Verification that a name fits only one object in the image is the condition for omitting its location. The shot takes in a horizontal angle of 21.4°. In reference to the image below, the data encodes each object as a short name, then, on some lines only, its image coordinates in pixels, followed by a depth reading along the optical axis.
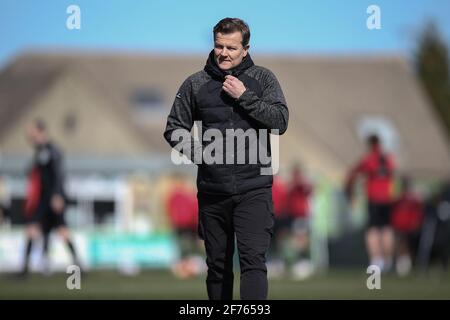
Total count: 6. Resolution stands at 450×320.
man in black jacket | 8.51
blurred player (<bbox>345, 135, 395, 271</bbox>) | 19.69
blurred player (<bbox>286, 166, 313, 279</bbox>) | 25.33
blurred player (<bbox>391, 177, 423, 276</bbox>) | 27.55
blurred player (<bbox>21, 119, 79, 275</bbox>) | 18.07
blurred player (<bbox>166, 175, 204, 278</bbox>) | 26.59
